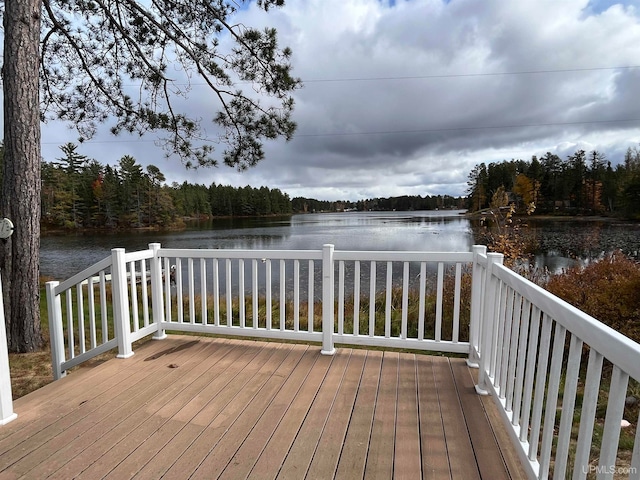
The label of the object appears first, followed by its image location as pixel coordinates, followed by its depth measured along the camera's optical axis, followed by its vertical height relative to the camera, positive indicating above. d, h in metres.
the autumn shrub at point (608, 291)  3.98 -1.07
